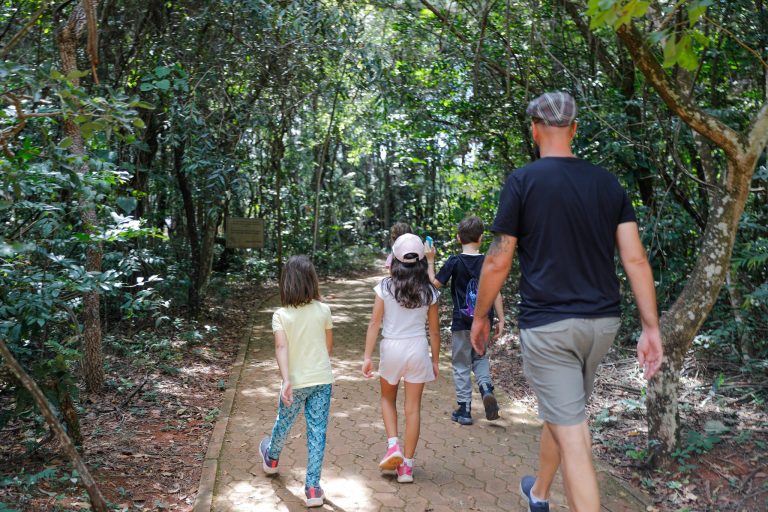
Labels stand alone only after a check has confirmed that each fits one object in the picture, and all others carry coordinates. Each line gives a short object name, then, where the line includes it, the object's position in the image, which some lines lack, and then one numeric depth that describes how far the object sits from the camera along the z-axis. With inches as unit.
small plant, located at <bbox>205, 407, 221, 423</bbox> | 262.7
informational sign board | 559.2
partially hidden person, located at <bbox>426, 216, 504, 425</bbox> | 238.2
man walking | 132.1
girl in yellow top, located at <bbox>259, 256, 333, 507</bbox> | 178.1
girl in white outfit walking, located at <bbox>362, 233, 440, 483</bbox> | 191.6
